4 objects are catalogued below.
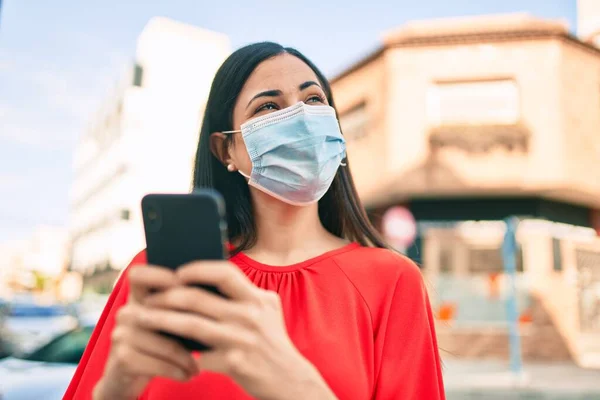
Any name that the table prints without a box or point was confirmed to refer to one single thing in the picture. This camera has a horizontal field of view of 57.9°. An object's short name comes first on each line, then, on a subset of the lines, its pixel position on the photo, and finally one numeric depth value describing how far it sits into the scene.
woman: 0.77
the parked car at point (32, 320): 7.55
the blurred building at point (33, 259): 61.15
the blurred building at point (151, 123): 34.03
